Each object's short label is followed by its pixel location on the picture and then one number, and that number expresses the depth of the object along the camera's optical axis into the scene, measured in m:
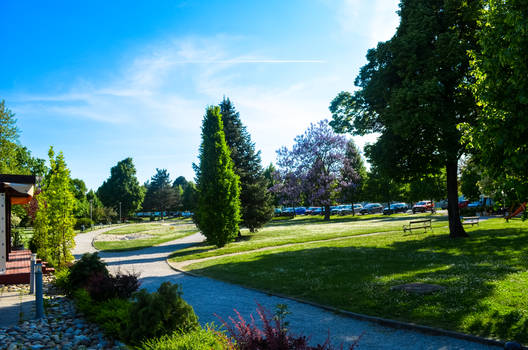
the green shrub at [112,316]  6.16
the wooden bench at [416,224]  27.04
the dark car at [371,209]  58.75
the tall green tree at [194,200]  25.73
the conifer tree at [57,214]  14.03
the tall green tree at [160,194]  95.38
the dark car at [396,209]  52.90
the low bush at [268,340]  3.35
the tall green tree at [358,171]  60.53
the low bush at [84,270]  9.43
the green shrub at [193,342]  4.37
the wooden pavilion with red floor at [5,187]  11.25
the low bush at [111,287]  7.83
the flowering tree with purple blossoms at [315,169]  45.16
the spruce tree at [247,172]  29.00
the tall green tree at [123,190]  81.25
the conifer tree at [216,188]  22.25
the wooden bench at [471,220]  23.65
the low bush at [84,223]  49.63
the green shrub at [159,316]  5.30
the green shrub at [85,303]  7.43
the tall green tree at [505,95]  6.13
